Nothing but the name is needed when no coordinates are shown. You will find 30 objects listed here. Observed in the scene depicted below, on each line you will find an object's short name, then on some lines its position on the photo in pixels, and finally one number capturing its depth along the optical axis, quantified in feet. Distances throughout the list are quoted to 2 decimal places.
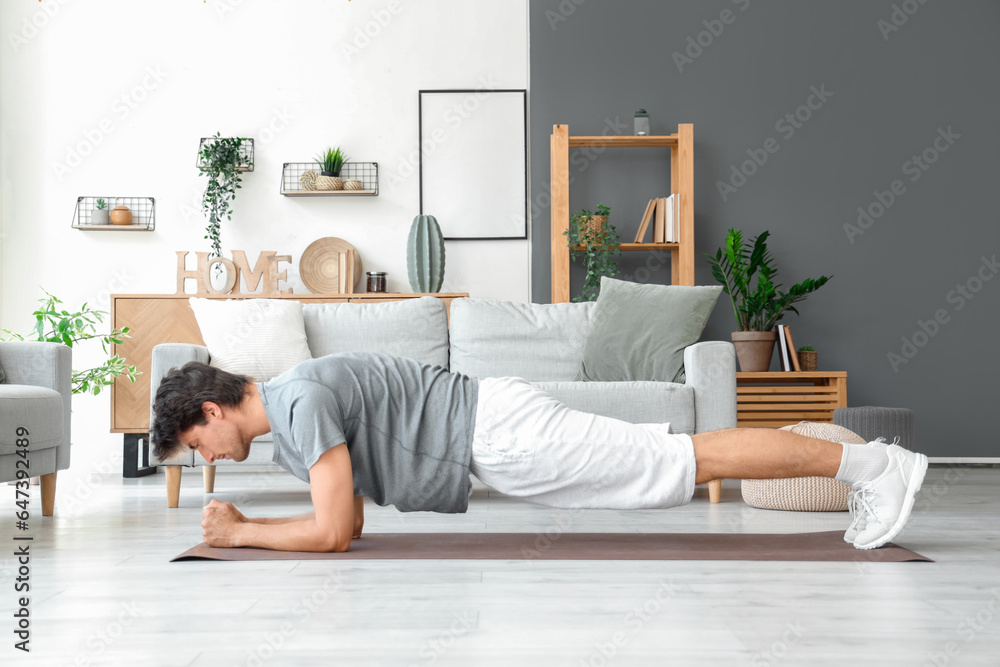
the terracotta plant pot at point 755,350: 14.26
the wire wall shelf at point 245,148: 15.94
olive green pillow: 11.10
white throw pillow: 10.89
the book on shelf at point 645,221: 15.05
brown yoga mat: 6.61
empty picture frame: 16.05
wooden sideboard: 13.25
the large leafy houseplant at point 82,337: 11.75
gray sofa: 11.57
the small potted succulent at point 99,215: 15.48
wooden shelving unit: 14.73
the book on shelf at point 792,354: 14.32
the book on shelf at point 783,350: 14.38
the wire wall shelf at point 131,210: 15.64
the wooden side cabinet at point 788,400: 13.71
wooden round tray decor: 15.67
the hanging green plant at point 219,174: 15.48
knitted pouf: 9.35
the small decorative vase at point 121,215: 15.47
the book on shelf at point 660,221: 15.07
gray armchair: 8.04
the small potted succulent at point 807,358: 14.61
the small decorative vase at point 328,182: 15.56
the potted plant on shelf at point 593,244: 14.79
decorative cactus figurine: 14.99
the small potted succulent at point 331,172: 15.57
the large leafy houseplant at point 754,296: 14.29
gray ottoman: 12.03
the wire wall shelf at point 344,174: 16.03
